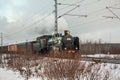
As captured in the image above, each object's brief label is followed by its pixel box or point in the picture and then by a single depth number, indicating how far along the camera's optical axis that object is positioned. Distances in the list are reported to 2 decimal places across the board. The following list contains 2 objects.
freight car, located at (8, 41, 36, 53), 48.81
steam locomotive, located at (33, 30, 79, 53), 38.28
